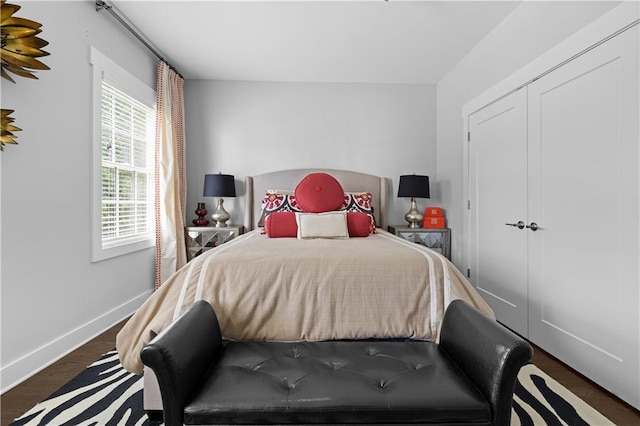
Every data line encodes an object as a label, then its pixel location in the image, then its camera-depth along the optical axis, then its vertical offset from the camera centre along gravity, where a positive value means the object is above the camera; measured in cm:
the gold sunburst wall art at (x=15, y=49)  161 +84
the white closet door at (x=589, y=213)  172 +1
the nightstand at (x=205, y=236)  366 -27
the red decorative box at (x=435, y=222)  380 -10
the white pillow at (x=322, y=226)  279 -11
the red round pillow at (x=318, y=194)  344 +20
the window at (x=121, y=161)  255 +46
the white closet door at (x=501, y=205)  254 +7
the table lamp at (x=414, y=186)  371 +31
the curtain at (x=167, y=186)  340 +27
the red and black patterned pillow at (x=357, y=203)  354 +11
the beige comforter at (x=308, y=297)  162 -43
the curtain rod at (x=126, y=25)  246 +156
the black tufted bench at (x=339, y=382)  107 -60
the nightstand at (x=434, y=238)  370 -28
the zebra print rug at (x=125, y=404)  153 -97
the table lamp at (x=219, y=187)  366 +28
